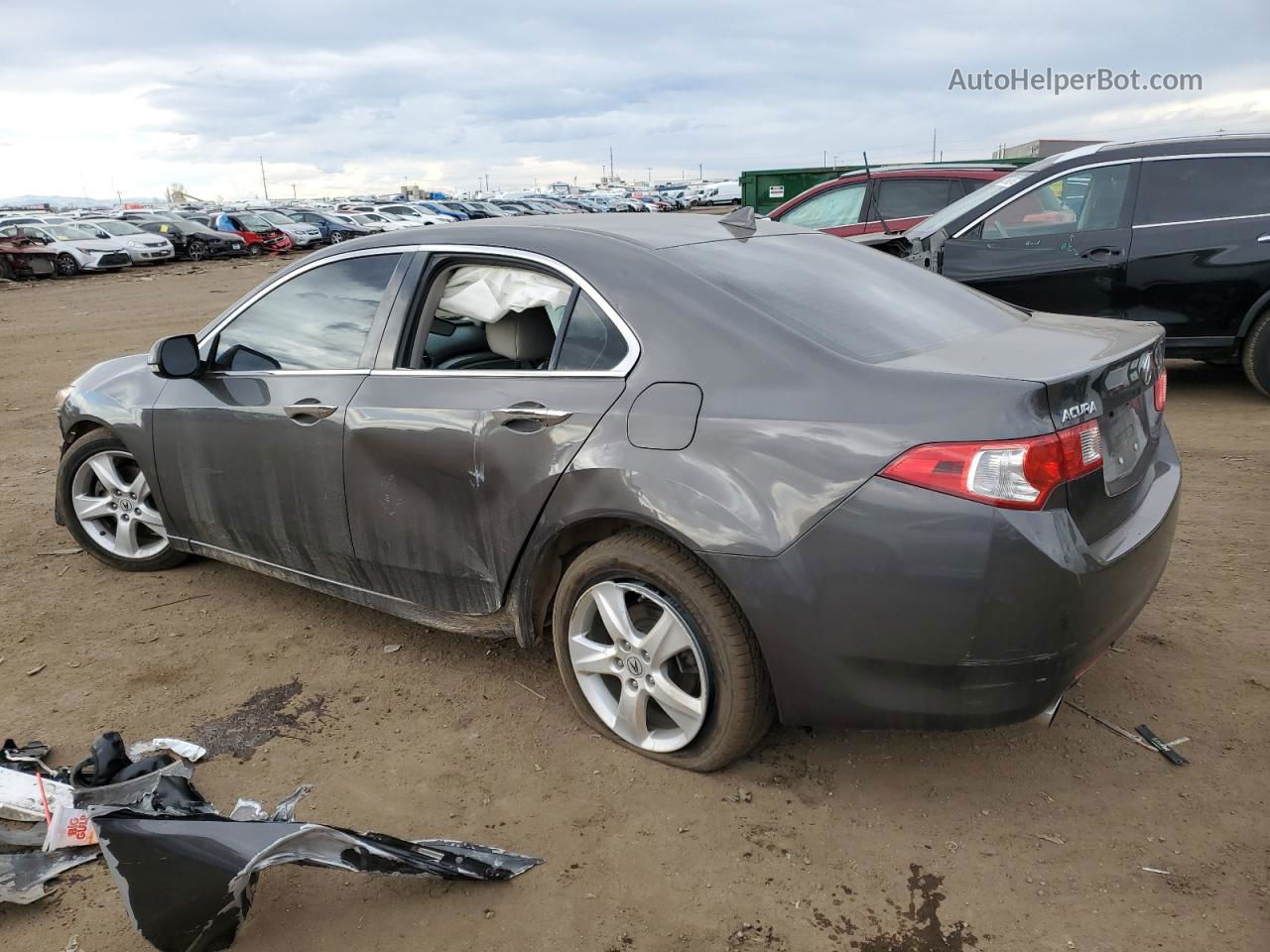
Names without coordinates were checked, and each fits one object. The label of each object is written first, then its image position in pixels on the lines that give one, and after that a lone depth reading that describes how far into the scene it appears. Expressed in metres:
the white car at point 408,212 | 38.29
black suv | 6.88
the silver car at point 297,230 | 33.16
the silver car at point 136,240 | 26.95
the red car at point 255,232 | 31.11
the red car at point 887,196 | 10.65
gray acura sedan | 2.39
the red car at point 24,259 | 23.18
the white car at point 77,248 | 24.42
